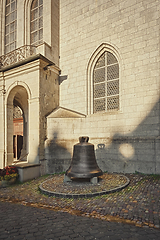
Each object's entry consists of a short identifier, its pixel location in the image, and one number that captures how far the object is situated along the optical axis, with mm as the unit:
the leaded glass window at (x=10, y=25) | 13680
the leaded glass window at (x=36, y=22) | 12138
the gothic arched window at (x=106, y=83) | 9352
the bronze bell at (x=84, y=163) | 6359
